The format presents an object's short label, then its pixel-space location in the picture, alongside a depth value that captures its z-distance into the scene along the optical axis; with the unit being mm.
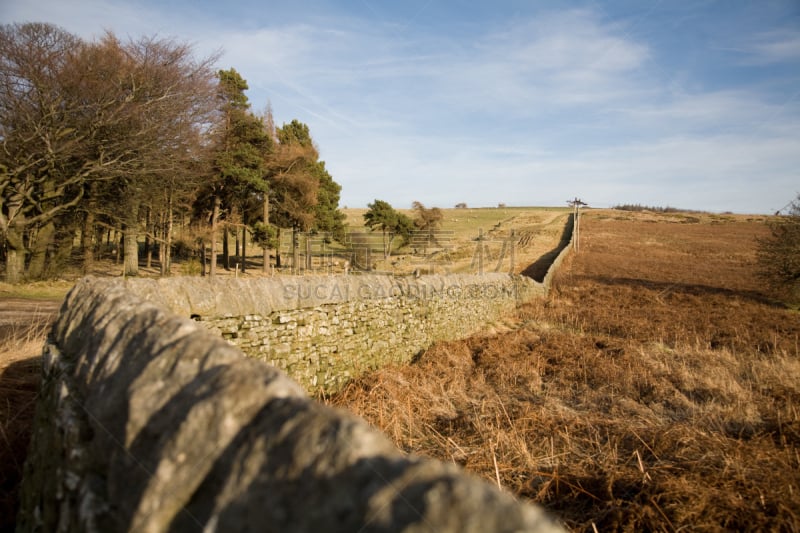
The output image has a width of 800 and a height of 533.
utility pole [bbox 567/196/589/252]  39697
